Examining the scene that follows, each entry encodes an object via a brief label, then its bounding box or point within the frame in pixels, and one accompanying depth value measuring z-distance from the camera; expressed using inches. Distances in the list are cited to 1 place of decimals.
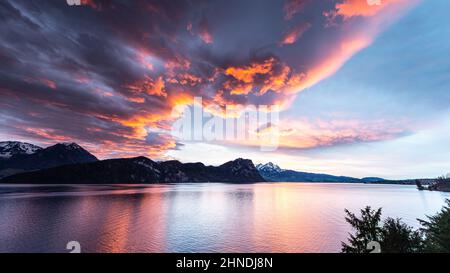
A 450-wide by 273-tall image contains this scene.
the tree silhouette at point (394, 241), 904.3
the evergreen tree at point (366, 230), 876.6
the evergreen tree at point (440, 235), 832.9
